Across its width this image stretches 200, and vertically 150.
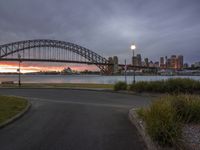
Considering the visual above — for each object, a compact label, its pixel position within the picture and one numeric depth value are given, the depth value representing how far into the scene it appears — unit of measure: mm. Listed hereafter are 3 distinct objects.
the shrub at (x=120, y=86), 12962
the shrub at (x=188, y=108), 4531
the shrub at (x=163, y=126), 3213
